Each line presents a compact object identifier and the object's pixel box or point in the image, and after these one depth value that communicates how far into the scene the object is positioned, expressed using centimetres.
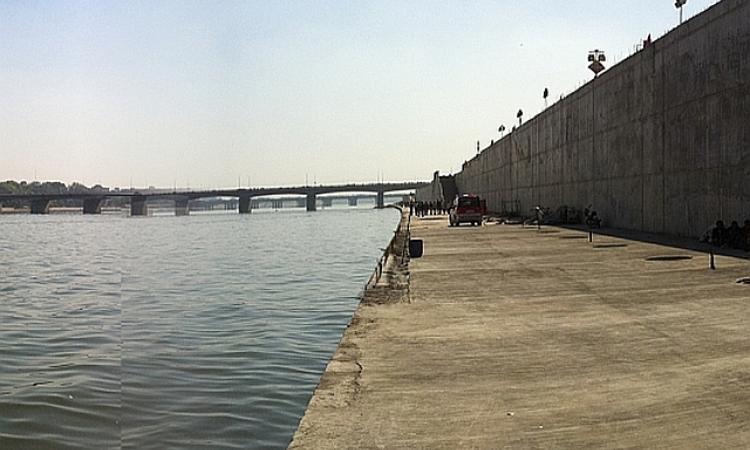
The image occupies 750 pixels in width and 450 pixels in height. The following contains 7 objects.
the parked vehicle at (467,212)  5194
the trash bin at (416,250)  2598
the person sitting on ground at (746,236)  2273
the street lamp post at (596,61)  4828
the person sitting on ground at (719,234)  2428
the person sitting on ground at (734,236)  2344
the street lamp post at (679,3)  3203
